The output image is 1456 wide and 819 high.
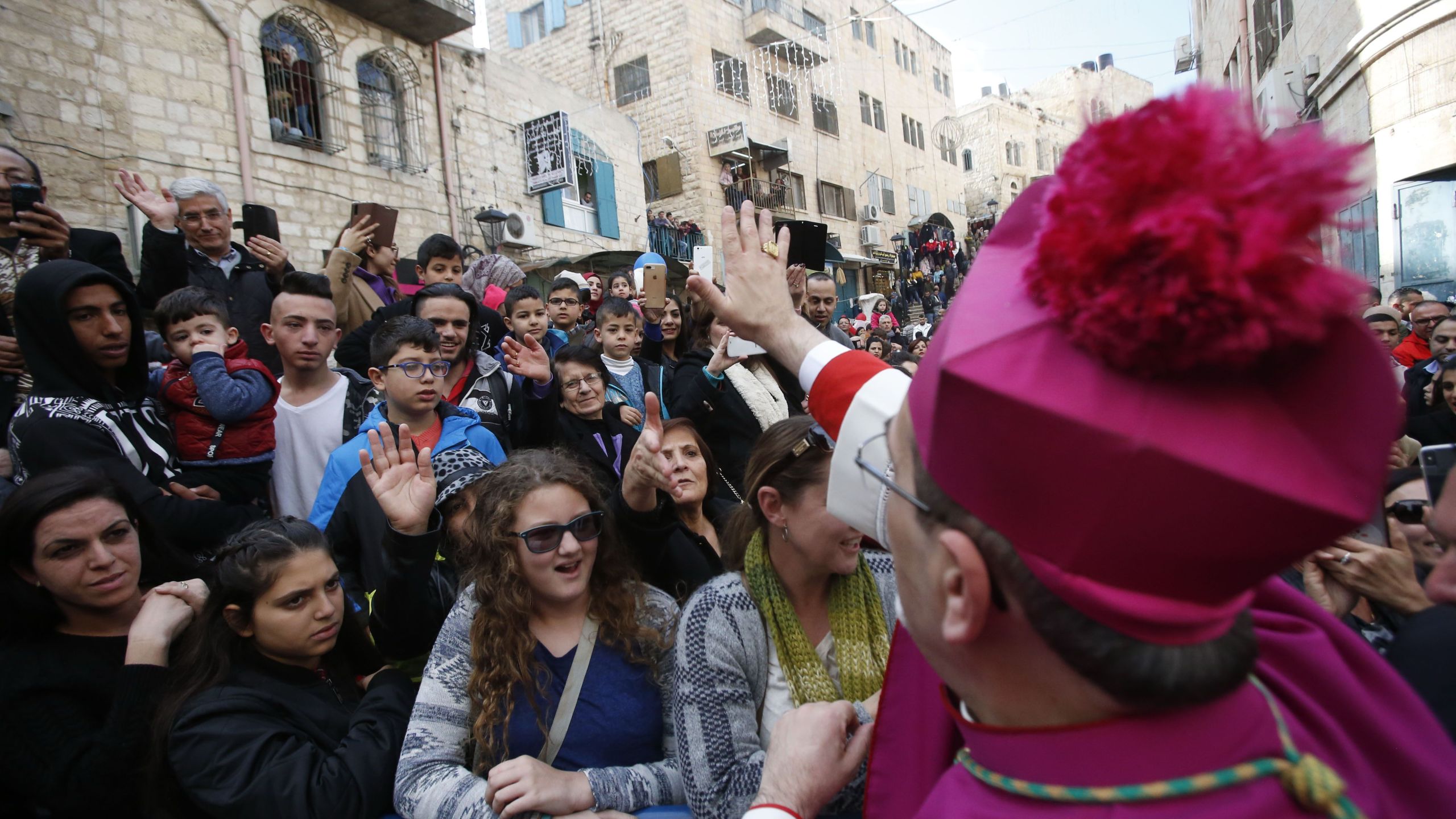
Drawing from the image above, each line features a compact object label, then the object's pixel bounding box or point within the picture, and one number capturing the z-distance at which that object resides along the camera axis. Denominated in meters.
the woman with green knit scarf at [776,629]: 1.94
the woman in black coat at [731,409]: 3.94
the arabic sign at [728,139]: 21.31
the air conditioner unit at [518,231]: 13.91
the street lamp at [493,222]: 13.17
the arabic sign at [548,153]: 14.29
